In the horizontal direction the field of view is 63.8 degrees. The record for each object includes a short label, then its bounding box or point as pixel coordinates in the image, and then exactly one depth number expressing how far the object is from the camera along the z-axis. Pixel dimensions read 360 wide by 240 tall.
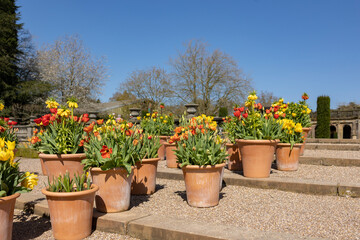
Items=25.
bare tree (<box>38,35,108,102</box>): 26.98
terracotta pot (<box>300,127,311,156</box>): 6.52
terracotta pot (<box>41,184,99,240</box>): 2.79
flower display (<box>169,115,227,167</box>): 3.59
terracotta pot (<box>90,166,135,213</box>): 3.26
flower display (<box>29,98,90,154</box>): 3.97
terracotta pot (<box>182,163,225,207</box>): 3.55
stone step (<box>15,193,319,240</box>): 2.49
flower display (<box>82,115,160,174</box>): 3.22
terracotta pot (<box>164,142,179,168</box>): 5.82
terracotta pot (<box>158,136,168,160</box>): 7.23
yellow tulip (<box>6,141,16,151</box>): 2.70
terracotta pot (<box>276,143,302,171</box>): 5.36
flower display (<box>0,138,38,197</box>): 2.68
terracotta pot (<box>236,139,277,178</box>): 4.59
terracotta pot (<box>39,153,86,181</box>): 4.00
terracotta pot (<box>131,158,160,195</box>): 4.17
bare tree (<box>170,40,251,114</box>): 28.19
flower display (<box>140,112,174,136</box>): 7.34
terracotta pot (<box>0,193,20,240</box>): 2.61
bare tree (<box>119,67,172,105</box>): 32.78
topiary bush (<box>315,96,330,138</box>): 18.17
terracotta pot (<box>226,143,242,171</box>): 5.48
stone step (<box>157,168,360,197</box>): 3.92
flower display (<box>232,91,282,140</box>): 4.71
